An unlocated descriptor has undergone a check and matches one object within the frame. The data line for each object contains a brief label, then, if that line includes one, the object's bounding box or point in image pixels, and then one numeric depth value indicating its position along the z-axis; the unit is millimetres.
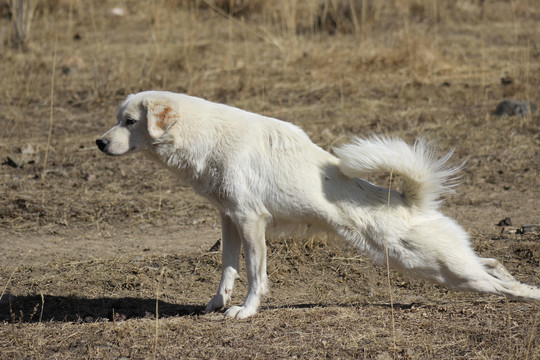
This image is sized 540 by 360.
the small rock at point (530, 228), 11852
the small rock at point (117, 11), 27766
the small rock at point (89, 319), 9406
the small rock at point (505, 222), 12346
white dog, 8461
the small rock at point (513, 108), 17734
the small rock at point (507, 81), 19903
